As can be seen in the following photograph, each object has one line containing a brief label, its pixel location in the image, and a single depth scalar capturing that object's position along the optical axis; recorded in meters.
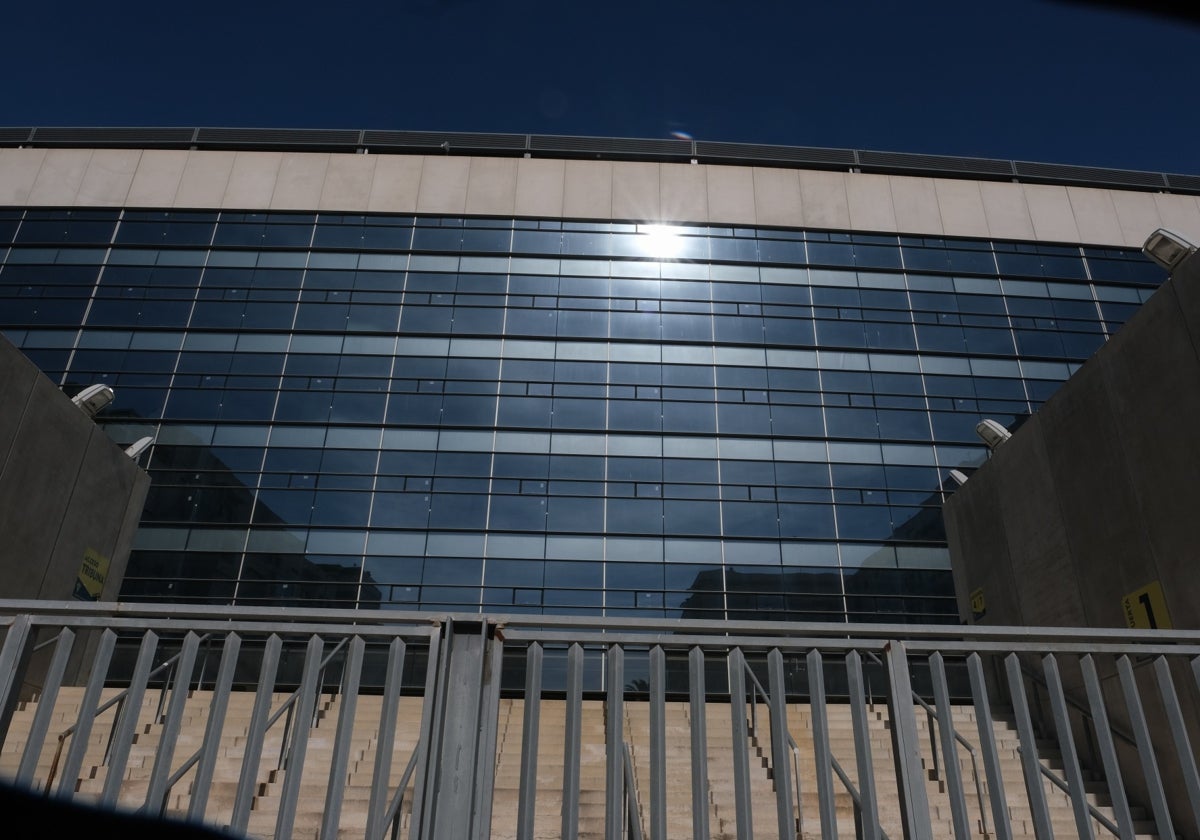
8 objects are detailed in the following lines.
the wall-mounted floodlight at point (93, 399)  11.41
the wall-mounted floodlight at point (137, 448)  13.64
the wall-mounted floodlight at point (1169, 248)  7.59
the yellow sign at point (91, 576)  11.35
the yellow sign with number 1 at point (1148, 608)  7.33
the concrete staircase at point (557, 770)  6.24
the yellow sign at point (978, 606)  10.99
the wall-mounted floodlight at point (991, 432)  11.38
